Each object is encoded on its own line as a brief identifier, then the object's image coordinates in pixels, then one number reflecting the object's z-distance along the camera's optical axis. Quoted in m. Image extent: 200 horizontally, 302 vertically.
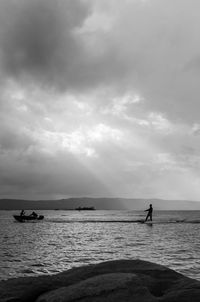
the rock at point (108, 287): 6.59
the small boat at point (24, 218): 93.38
